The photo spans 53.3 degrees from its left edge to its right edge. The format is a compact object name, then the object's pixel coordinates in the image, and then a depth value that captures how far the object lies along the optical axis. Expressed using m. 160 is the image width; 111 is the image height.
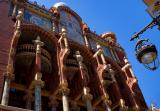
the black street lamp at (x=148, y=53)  4.07
